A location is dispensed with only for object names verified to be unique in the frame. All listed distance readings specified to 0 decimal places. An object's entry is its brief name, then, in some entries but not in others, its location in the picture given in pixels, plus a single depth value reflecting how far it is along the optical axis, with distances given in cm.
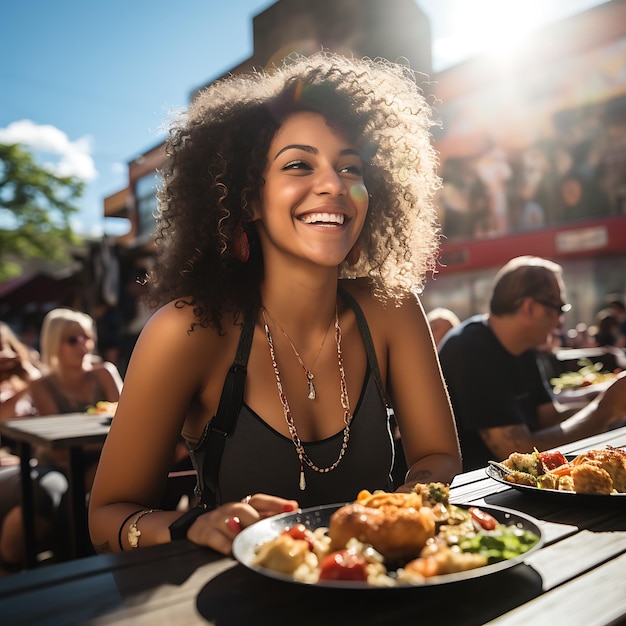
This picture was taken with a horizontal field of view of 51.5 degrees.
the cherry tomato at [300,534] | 103
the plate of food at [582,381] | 411
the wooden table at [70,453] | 315
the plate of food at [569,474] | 135
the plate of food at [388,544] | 90
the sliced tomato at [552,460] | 160
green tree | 2188
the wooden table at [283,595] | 86
